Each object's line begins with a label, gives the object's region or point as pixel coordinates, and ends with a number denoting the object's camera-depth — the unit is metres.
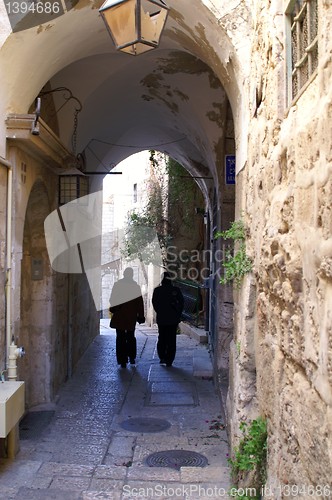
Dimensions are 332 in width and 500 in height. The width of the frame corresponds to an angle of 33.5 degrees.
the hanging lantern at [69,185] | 6.15
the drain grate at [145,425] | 5.37
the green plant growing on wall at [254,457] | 3.12
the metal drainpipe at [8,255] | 4.43
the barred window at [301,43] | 2.26
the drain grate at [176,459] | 4.44
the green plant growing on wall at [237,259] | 3.77
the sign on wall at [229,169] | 6.99
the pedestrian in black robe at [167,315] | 8.32
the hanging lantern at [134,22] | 3.47
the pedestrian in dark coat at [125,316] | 8.23
